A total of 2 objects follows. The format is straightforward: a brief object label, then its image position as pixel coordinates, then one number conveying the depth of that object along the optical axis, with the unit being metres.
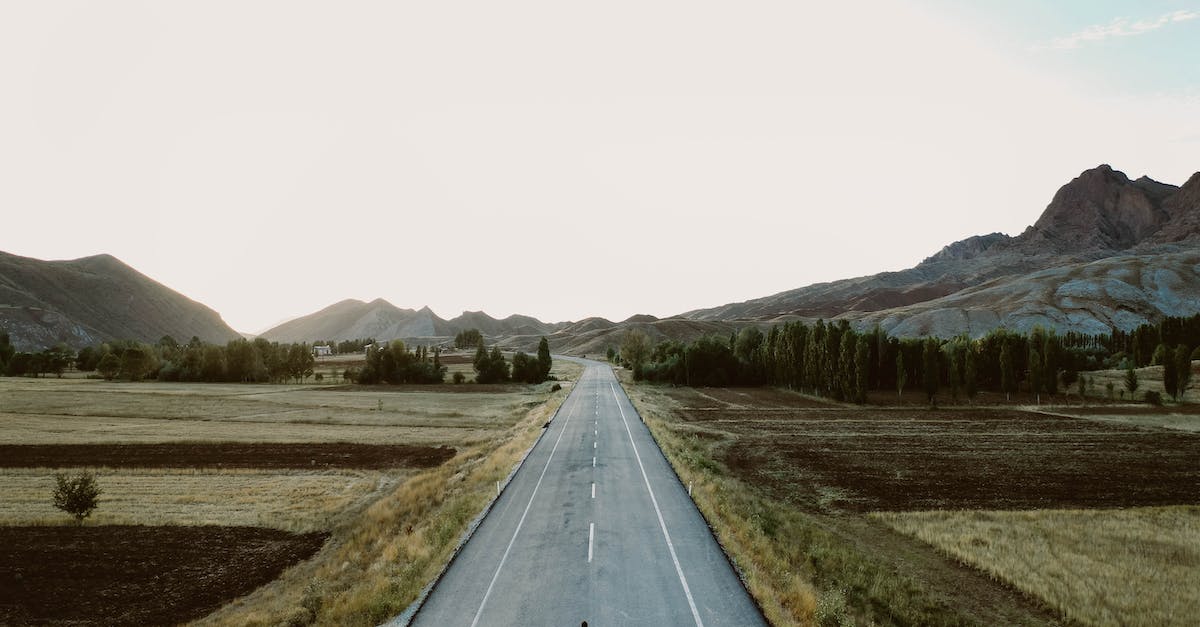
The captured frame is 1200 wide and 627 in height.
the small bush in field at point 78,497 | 26.09
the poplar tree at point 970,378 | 78.06
